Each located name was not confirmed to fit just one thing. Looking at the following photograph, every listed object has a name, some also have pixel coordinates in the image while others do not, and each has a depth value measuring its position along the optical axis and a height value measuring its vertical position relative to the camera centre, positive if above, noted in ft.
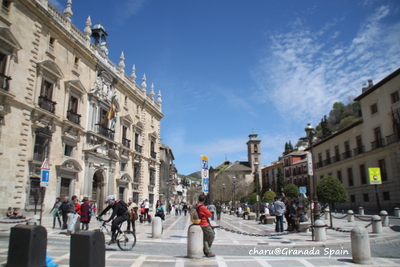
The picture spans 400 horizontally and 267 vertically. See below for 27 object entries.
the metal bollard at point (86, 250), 15.29 -3.14
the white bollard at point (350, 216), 62.85 -5.71
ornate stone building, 50.93 +18.22
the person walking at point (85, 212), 38.24 -2.72
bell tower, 293.64 +40.93
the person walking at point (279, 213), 42.06 -3.30
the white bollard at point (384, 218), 47.79 -4.72
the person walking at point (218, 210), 81.56 -5.45
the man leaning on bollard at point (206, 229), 24.27 -3.24
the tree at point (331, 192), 78.23 -0.56
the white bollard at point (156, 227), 36.61 -4.64
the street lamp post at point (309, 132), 40.32 +8.10
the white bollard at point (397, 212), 69.29 -5.40
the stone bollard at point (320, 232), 32.09 -4.66
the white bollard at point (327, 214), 71.20 -6.17
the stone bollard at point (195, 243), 23.43 -4.23
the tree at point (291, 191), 145.28 -0.43
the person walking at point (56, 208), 43.93 -2.86
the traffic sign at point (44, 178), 36.35 +1.72
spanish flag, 82.70 +22.49
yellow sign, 53.67 +2.53
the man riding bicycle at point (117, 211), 27.22 -1.96
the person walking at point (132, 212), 38.15 -2.79
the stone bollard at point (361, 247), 21.54 -4.31
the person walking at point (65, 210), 41.09 -2.61
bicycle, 27.09 -4.54
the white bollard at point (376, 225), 38.70 -4.72
